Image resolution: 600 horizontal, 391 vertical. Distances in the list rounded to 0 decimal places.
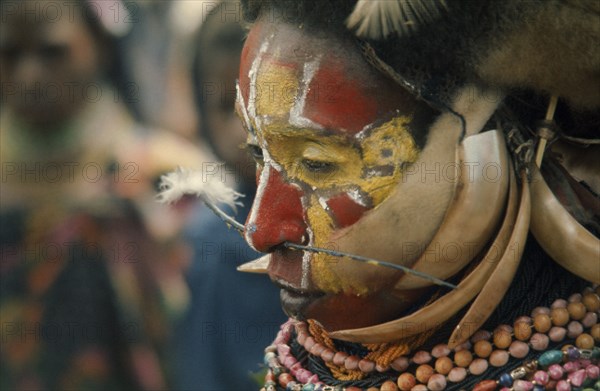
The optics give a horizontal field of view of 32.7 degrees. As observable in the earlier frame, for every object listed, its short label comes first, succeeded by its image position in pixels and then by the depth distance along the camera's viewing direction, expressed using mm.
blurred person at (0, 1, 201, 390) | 3299
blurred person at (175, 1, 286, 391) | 3037
